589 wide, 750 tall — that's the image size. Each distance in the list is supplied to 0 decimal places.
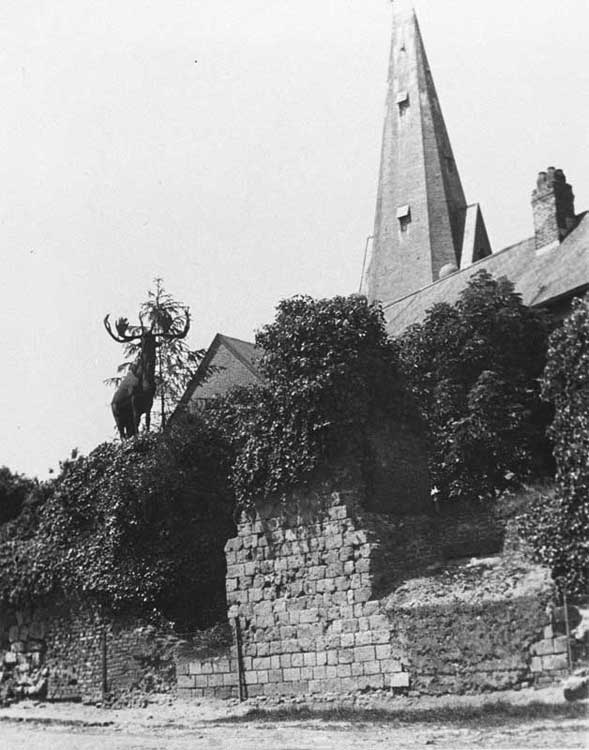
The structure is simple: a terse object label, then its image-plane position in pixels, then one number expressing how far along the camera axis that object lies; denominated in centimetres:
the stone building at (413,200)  4447
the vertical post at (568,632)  1242
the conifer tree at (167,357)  2294
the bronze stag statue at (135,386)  2173
